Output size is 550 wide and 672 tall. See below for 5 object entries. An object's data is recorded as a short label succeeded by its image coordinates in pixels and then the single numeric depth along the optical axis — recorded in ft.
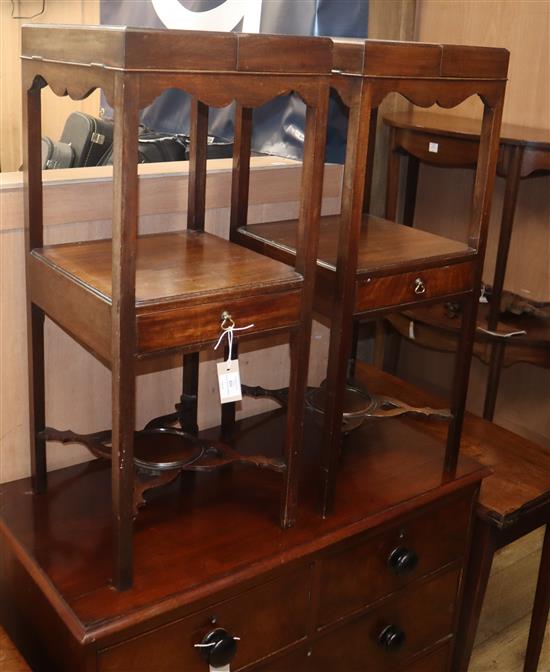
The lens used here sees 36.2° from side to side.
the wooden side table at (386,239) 4.20
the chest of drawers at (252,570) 4.20
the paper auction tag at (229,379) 4.23
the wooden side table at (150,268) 3.51
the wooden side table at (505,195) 6.88
